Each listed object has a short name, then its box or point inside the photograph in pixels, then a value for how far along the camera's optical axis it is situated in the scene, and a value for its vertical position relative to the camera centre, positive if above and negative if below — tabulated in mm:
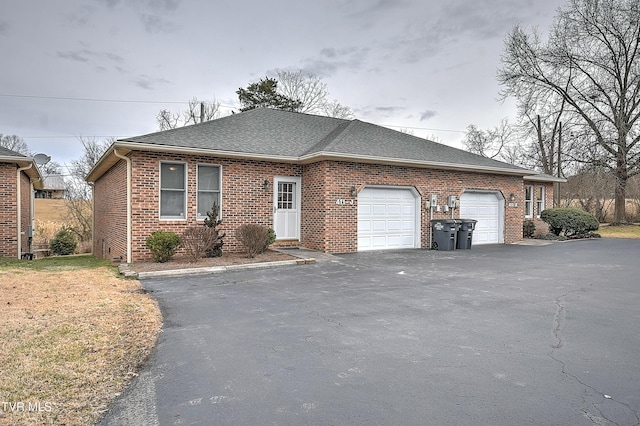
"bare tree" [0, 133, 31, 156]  40094 +6623
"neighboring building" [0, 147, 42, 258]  12219 +211
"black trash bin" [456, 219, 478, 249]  14539 -888
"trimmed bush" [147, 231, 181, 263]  9997 -936
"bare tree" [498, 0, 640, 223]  24578 +9332
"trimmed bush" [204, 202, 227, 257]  10766 -694
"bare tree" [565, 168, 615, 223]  27109 +1561
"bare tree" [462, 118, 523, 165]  36750 +6658
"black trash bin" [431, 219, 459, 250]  14023 -840
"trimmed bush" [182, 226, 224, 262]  10227 -831
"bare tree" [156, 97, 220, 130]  30922 +7159
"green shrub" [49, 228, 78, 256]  19031 -1774
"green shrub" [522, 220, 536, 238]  19219 -907
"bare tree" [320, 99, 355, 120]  33625 +8497
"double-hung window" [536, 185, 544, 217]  20719 +595
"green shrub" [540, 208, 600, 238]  18906 -510
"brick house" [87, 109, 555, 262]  11062 +848
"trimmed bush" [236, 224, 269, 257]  10977 -819
